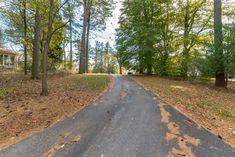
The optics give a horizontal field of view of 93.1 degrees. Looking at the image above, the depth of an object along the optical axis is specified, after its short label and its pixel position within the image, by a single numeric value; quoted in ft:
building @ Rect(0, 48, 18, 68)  53.07
